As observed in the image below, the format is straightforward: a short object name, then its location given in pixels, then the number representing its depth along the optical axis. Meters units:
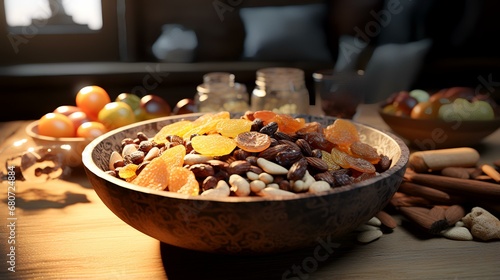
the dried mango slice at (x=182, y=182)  0.78
